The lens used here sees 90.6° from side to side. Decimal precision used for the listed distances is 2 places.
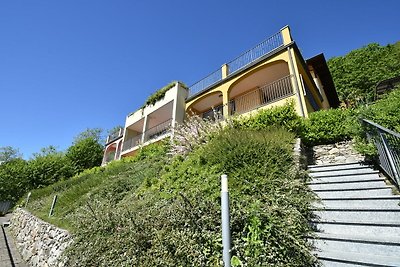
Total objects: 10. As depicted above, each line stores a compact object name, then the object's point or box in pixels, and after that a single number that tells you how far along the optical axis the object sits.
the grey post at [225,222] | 1.69
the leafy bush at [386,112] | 4.31
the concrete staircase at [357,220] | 2.41
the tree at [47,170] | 18.89
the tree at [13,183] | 18.23
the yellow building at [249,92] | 9.54
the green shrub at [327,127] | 6.19
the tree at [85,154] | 22.28
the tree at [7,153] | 39.59
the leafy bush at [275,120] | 6.53
